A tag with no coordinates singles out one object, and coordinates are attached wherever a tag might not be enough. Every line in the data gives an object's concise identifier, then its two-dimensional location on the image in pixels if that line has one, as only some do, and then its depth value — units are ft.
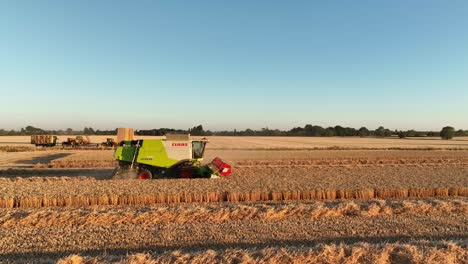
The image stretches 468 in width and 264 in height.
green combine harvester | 55.62
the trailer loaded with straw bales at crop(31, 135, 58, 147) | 160.35
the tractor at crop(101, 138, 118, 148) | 148.03
